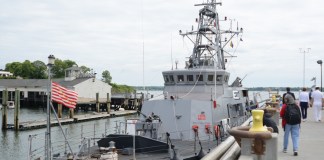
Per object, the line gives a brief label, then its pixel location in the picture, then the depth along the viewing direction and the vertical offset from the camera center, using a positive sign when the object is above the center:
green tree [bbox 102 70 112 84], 118.62 +3.41
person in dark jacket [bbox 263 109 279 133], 7.36 -0.75
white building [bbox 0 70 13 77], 126.71 +4.23
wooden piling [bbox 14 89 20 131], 40.34 -3.92
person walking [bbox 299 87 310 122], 15.42 -0.56
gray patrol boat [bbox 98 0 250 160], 13.91 -1.46
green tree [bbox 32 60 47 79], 109.08 +3.56
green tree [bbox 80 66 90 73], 114.31 +5.29
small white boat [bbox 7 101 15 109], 73.38 -4.02
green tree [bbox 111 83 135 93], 115.41 -0.92
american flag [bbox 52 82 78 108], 12.63 -0.39
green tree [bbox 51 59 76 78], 108.56 +4.92
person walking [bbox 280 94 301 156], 7.75 -0.70
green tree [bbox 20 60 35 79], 112.62 +5.04
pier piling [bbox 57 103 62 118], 49.98 -3.65
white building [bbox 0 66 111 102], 72.56 -0.05
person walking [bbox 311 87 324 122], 14.45 -0.48
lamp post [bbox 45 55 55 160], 11.25 -0.43
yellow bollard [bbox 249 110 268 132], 4.95 -0.50
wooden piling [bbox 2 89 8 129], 41.81 -2.83
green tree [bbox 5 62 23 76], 115.55 +5.84
